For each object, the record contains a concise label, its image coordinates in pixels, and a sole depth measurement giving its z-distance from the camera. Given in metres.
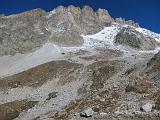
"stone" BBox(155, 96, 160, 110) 17.15
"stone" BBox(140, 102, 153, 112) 17.11
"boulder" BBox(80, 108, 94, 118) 18.05
